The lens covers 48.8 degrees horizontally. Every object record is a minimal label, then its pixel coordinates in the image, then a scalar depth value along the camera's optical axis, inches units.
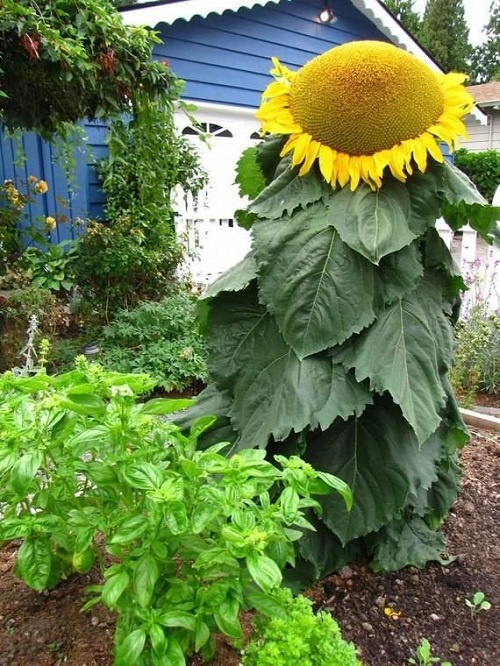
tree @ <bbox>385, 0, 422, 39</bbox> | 1256.8
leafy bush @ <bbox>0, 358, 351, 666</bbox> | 38.0
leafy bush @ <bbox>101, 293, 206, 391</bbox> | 153.6
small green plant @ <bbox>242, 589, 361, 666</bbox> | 39.6
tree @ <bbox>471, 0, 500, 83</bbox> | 1432.1
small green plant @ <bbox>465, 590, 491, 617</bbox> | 63.4
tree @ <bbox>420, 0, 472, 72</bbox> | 1244.5
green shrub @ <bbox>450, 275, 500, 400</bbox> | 136.8
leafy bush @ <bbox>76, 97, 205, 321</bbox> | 185.2
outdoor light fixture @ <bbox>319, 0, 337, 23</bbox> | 295.3
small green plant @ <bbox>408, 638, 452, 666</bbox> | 55.7
